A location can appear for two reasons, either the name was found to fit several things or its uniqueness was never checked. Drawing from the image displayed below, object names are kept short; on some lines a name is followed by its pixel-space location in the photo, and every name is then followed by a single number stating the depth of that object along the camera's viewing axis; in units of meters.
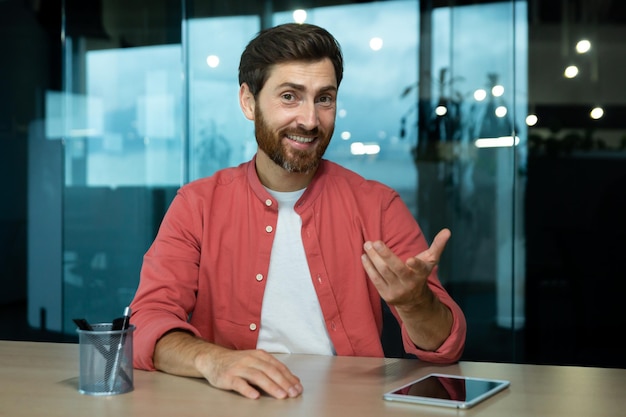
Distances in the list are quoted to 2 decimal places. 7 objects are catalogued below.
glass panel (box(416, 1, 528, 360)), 4.31
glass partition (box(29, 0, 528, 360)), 4.34
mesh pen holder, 1.45
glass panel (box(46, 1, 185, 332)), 4.75
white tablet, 1.38
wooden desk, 1.35
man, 2.10
